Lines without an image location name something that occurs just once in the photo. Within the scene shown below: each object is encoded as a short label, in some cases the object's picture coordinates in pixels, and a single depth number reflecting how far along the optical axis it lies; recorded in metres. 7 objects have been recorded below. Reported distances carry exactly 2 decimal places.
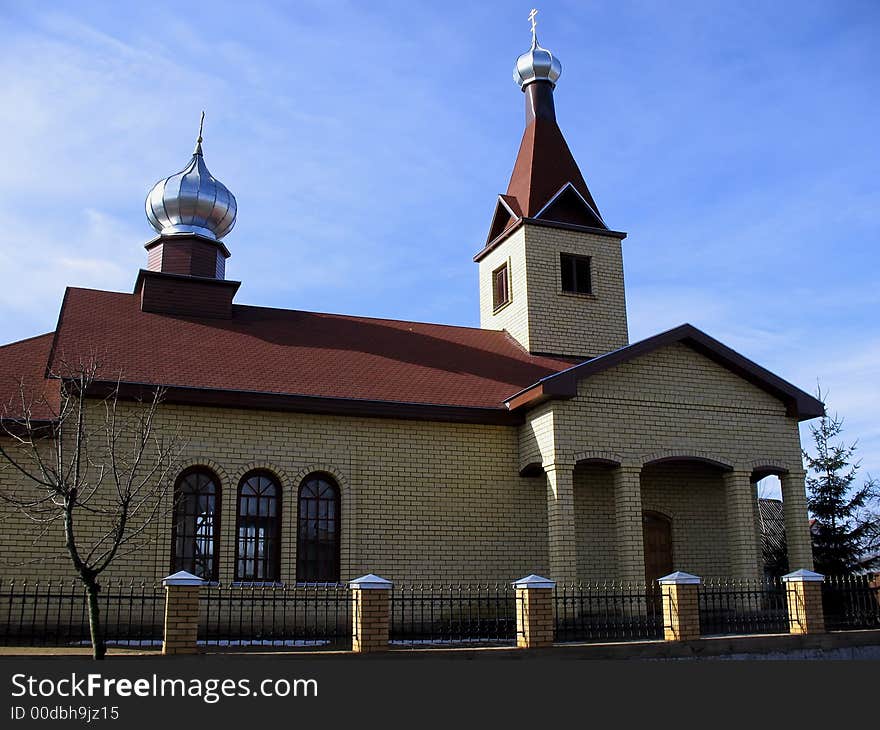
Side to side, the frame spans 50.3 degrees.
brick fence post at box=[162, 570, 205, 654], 9.89
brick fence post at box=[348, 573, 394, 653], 10.43
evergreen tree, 18.95
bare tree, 13.10
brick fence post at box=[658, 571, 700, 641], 11.81
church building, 14.23
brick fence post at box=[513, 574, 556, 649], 11.07
